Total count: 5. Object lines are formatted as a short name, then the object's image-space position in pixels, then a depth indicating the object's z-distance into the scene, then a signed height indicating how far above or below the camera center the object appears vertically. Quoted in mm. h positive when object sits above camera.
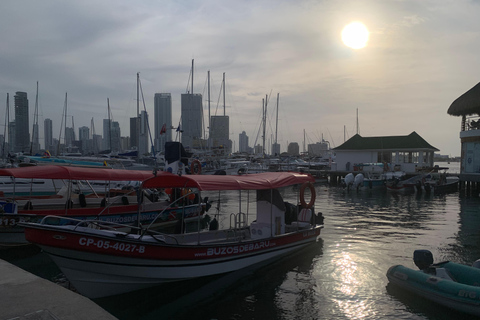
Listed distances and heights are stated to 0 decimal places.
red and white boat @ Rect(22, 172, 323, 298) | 8742 -2466
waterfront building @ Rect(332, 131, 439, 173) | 47844 +1497
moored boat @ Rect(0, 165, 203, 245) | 13172 -2186
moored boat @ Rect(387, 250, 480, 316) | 8734 -3030
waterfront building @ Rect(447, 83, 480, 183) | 34094 +2996
